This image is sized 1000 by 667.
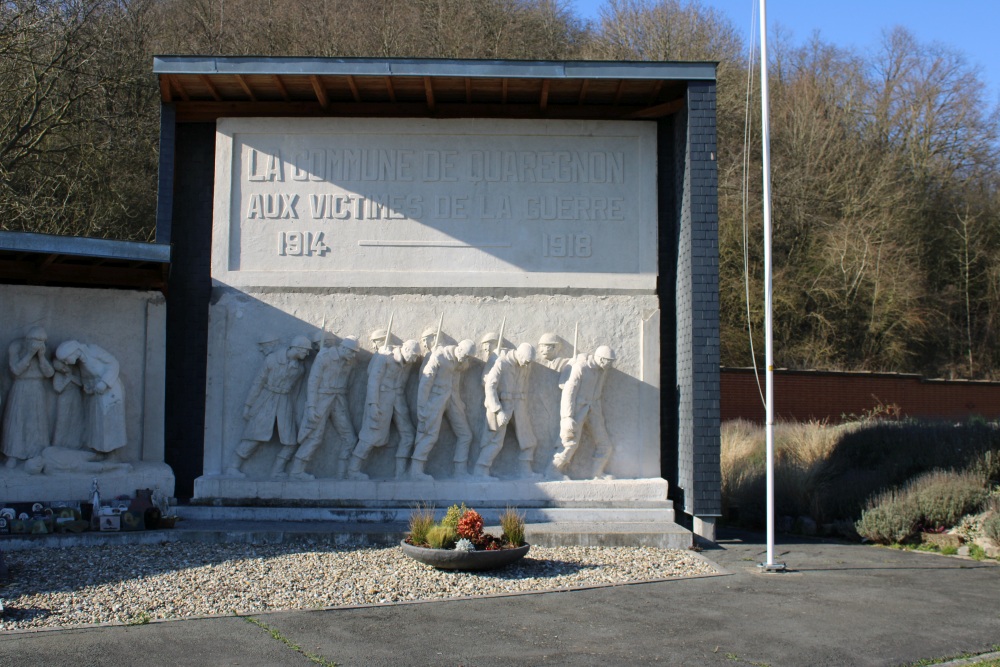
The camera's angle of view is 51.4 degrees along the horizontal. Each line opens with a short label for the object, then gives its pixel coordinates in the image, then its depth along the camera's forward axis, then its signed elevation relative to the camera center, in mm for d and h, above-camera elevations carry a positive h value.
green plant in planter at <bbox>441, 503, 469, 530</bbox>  9992 -1079
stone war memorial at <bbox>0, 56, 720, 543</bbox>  12367 +1210
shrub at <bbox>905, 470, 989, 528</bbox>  12719 -1136
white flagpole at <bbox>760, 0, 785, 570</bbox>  10539 +969
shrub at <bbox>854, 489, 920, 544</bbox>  12625 -1385
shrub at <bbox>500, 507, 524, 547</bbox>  10117 -1208
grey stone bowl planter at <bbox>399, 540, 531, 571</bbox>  9594 -1413
